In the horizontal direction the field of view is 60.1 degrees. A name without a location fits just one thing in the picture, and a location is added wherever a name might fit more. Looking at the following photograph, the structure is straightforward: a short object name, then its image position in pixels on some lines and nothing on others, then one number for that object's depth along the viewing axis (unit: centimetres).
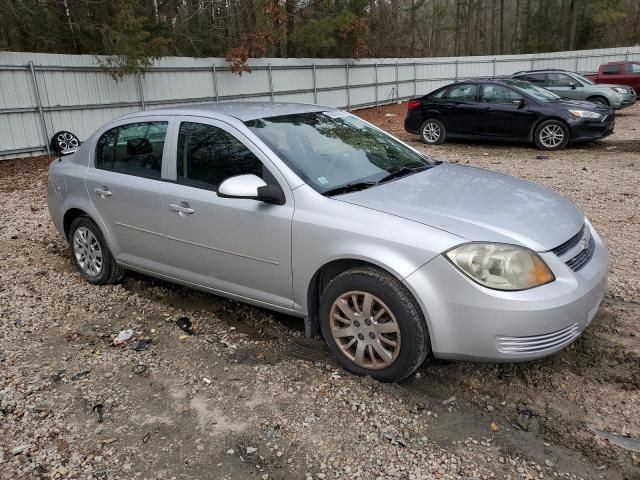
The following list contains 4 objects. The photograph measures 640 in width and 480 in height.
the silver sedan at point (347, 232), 293
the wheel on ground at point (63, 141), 1259
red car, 2186
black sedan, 1159
